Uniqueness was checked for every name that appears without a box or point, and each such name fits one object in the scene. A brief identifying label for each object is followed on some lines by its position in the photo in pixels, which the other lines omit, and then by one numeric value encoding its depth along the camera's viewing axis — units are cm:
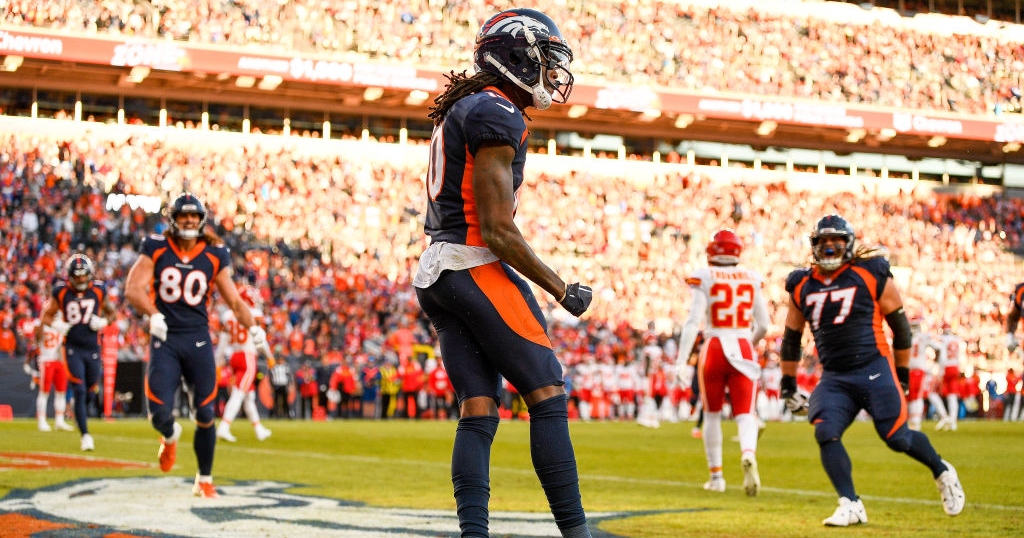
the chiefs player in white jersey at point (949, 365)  2395
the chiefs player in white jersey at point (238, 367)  1698
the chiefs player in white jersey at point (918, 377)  2016
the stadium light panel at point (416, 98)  3954
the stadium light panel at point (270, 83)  3769
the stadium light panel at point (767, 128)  4422
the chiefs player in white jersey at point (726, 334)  1073
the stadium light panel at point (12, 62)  3500
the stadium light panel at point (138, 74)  3634
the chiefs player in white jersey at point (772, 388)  3069
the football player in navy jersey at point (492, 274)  459
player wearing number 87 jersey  1609
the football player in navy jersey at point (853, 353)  820
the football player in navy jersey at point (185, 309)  912
